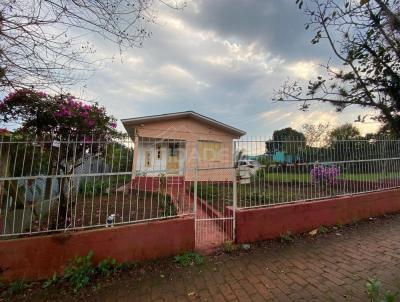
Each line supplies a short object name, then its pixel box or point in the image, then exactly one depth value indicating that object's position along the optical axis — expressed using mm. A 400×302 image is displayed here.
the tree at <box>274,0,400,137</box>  2037
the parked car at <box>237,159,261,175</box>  5011
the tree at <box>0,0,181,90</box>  3016
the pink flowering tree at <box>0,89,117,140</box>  4223
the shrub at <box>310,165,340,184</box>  5641
